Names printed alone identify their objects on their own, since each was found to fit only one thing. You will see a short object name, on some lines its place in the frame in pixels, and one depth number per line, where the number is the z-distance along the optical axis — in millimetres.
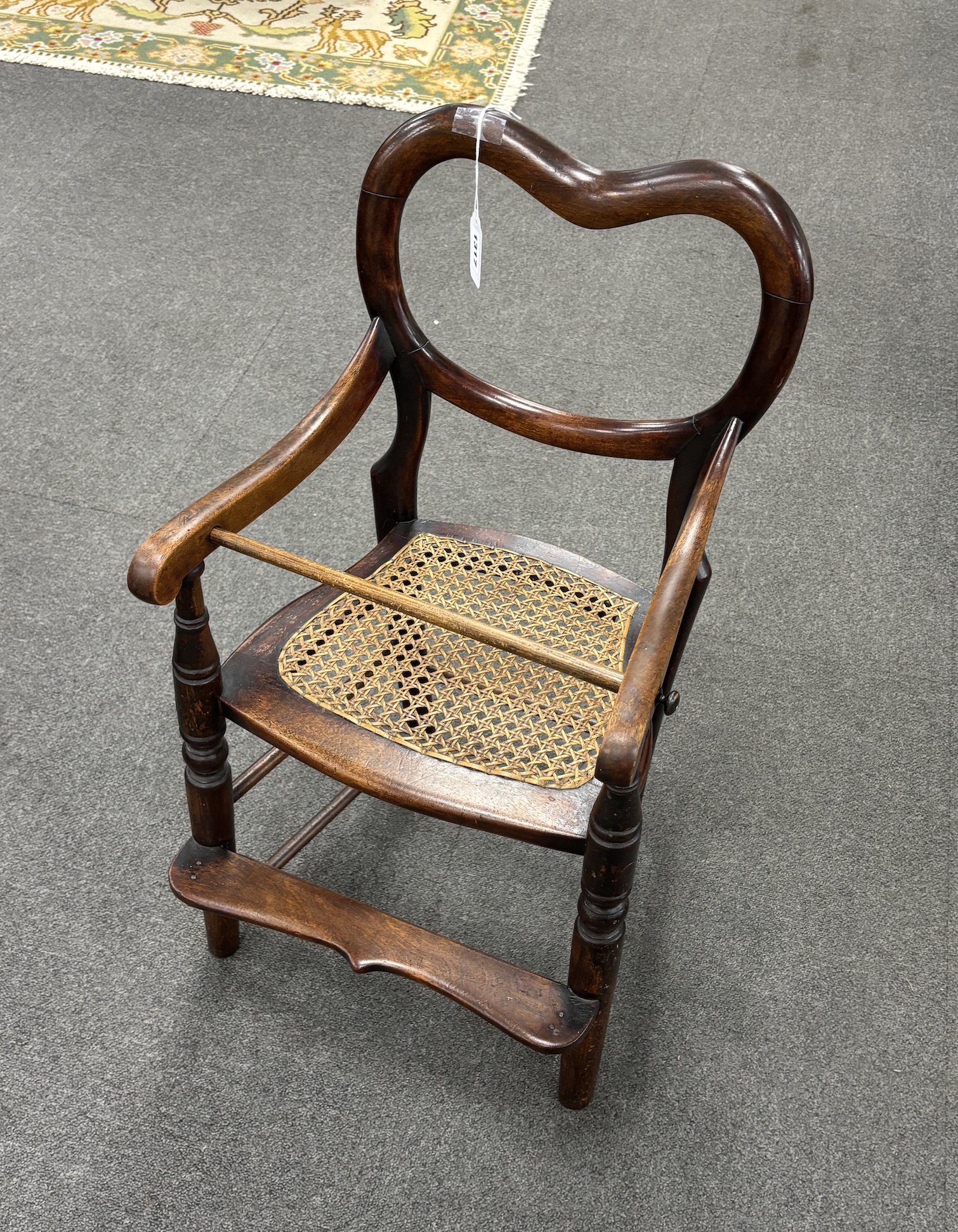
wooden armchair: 1073
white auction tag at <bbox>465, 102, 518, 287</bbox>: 1234
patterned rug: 3010
